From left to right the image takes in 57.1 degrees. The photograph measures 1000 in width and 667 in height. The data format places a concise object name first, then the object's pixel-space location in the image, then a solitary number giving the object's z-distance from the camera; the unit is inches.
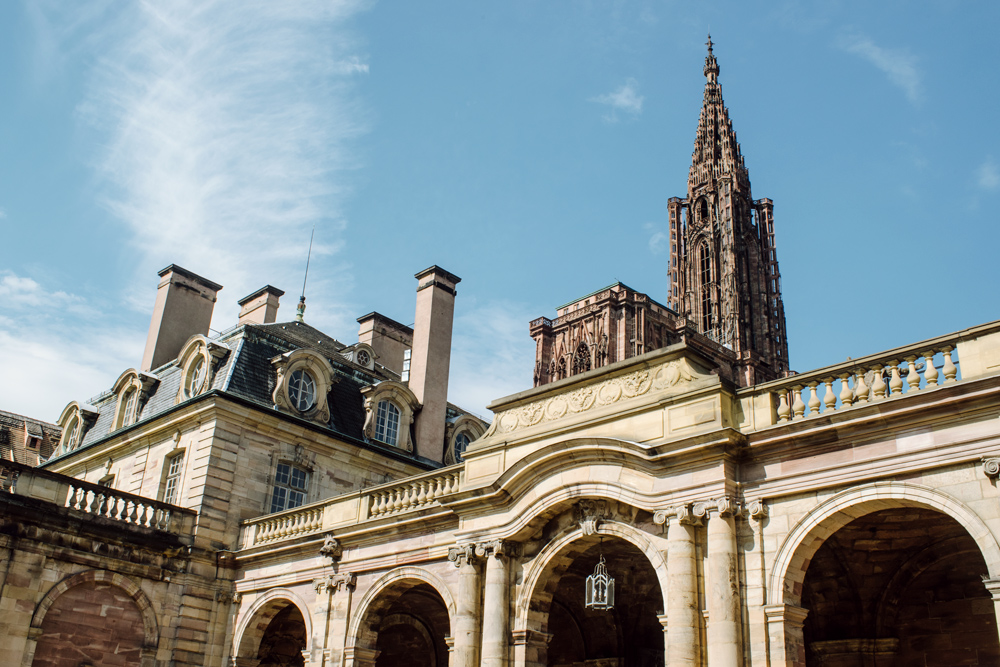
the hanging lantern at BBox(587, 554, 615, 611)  497.4
